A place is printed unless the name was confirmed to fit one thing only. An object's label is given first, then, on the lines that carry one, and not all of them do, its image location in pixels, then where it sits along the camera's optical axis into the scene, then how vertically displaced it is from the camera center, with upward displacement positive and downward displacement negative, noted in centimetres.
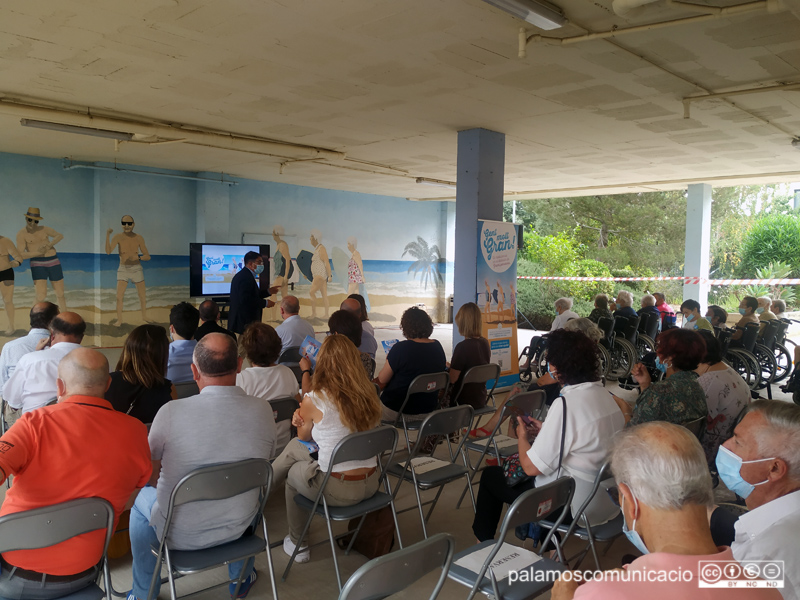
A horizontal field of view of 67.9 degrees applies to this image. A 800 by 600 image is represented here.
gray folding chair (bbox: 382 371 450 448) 405 -85
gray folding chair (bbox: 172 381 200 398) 390 -84
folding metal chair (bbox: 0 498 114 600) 178 -82
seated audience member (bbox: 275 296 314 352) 537 -60
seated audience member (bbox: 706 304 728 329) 792 -58
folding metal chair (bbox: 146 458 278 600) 217 -87
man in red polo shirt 193 -69
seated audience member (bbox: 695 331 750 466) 353 -74
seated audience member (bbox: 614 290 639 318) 852 -44
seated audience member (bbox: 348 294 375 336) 564 -50
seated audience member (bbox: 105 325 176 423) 300 -60
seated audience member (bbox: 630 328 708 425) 312 -62
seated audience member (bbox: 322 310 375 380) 422 -43
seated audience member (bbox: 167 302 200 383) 415 -57
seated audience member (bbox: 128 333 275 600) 233 -75
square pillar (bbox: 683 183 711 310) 1109 +72
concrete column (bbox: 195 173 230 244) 1130 +95
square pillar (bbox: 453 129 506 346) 706 +88
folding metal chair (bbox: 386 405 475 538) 312 -112
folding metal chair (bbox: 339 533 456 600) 155 -84
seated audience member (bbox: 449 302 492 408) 470 -77
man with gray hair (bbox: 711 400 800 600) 167 -67
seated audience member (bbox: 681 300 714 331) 753 -55
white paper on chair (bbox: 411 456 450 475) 329 -112
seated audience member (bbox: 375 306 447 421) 427 -74
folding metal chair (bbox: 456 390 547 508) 357 -92
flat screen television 1075 -9
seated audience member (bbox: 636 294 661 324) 870 -52
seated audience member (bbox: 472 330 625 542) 262 -70
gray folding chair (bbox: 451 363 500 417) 449 -83
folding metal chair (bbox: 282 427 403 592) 263 -87
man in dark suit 701 -41
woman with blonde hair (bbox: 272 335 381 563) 281 -73
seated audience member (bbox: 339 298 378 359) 518 -65
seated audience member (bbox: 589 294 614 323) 836 -56
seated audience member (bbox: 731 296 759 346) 810 -53
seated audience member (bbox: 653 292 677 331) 888 -61
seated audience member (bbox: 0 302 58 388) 401 -57
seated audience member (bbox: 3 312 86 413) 349 -72
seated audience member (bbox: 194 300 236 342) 499 -45
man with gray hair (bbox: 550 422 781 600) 124 -56
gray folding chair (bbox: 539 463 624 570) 252 -113
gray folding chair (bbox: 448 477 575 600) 206 -110
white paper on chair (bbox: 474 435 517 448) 383 -114
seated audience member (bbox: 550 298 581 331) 749 -55
